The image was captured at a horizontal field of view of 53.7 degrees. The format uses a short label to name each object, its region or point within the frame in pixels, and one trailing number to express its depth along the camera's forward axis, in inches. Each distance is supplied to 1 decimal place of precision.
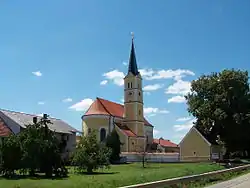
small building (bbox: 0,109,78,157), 1321.6
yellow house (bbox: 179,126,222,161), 1600.7
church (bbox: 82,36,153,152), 2090.4
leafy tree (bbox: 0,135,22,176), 844.1
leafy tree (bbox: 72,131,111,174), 994.9
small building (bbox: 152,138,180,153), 2472.2
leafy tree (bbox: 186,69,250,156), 1505.0
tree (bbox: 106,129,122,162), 1733.6
